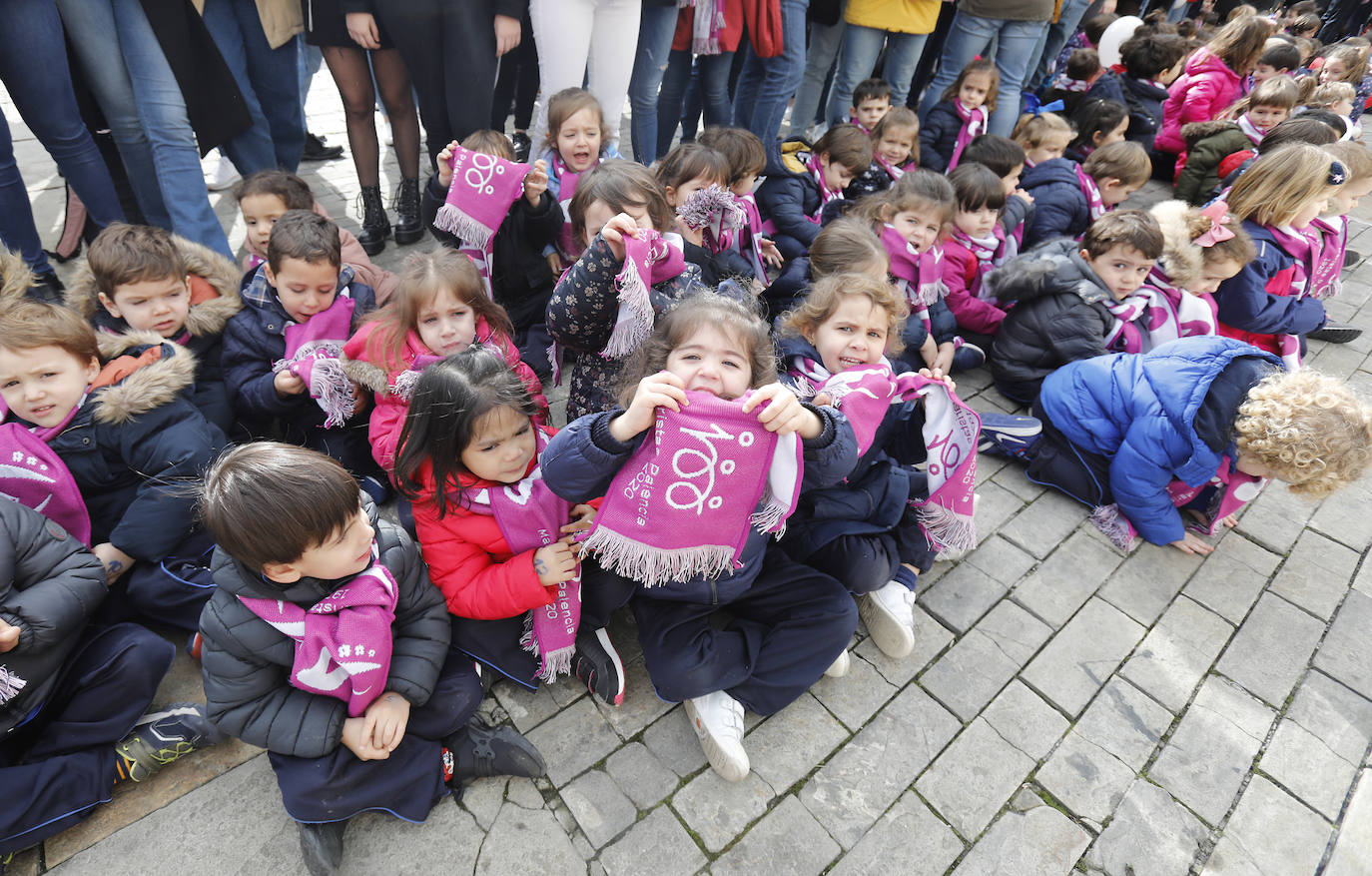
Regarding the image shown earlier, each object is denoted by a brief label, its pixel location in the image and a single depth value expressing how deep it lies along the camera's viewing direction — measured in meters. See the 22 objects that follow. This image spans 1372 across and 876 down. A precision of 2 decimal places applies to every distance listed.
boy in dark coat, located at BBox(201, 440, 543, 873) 1.52
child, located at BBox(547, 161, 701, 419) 2.18
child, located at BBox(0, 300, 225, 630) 1.90
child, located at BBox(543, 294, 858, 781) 1.68
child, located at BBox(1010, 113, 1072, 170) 4.90
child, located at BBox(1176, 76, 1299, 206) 5.16
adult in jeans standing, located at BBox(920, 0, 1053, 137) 5.05
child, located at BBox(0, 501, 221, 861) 1.61
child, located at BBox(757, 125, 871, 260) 3.77
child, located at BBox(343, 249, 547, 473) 2.29
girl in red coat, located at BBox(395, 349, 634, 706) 1.83
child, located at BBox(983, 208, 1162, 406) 3.35
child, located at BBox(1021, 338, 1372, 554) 2.39
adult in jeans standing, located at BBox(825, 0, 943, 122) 4.87
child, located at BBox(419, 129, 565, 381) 3.04
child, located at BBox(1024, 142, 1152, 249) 4.48
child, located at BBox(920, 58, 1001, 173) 4.98
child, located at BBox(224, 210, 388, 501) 2.40
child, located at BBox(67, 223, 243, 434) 2.29
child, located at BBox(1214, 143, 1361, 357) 3.60
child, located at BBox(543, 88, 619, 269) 3.27
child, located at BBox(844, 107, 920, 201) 4.30
